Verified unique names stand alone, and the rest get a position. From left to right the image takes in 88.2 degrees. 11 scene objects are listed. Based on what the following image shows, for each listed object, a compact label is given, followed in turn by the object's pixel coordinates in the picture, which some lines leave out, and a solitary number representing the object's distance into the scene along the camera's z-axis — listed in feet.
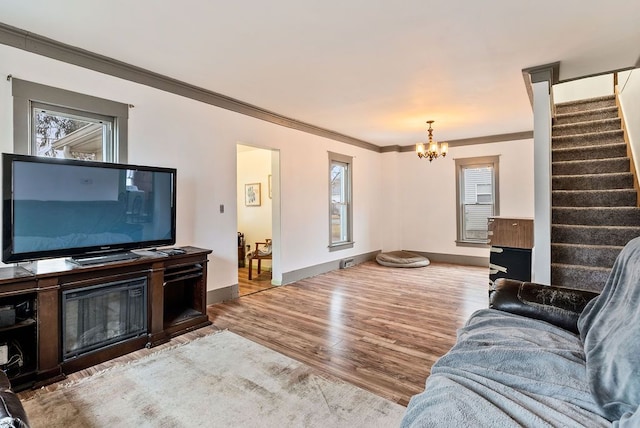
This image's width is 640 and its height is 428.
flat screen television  7.38
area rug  6.00
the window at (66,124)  8.31
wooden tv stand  7.02
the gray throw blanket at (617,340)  3.40
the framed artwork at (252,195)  21.20
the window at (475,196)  20.83
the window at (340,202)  20.03
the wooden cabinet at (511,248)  11.05
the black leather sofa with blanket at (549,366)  3.38
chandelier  16.47
